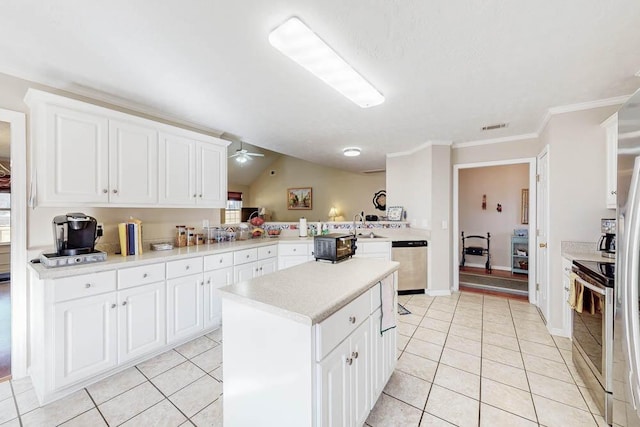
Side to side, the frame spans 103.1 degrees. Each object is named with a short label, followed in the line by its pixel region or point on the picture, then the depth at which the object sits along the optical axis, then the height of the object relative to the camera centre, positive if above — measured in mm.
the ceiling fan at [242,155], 5020 +1157
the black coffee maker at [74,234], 1949 -183
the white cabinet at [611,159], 2377 +526
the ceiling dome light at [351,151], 4523 +1109
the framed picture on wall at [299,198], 8156 +450
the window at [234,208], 8536 +124
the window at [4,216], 3268 -74
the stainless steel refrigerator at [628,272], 926 -220
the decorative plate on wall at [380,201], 6324 +298
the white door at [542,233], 2955 -249
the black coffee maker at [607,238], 2312 -232
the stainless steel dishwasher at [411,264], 4035 -819
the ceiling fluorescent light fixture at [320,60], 1521 +1073
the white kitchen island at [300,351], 1091 -671
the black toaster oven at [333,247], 2039 -290
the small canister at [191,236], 3061 -304
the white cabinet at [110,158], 1950 +484
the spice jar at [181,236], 2973 -289
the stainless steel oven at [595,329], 1540 -775
